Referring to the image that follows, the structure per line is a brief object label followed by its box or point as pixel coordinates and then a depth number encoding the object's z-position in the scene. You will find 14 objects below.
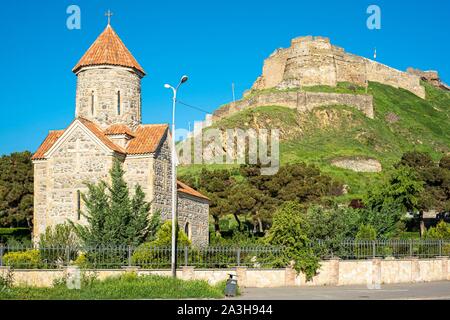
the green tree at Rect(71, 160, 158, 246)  28.98
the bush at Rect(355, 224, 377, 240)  33.31
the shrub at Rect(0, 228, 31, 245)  43.87
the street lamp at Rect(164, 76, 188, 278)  24.20
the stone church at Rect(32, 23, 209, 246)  31.73
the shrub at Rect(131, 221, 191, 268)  26.02
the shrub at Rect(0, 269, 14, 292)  20.43
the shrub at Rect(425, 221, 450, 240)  35.62
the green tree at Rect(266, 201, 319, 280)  26.69
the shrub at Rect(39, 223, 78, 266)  26.53
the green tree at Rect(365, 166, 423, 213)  48.41
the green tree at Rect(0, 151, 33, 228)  51.72
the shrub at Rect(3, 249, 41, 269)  26.28
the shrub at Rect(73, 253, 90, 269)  25.83
